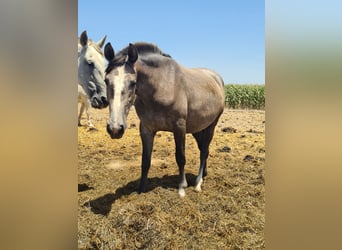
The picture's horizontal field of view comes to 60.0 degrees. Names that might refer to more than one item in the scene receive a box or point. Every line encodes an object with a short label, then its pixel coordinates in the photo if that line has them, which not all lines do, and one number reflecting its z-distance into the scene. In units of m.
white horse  2.31
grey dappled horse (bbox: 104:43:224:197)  1.95
